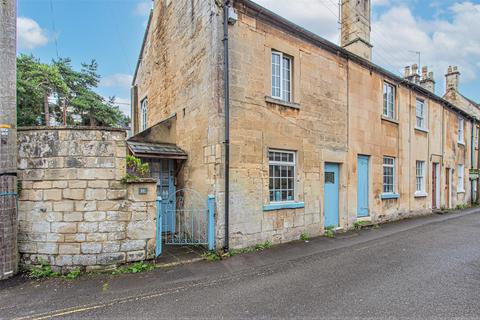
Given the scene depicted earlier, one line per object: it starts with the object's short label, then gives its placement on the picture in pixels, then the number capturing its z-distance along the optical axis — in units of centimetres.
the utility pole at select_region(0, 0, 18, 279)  536
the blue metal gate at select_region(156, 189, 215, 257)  700
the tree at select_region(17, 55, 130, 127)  1925
